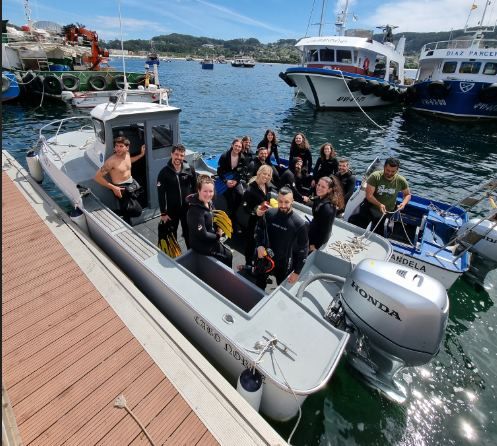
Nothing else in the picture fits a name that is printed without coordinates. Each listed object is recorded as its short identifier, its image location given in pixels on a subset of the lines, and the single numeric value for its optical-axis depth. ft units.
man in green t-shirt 18.44
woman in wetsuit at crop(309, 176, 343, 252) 14.10
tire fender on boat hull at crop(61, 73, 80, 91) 73.67
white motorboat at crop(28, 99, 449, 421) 10.84
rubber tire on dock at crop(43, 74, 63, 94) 71.87
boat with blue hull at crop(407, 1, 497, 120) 67.62
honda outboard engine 11.16
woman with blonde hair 15.75
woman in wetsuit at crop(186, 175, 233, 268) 13.11
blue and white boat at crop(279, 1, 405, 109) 73.36
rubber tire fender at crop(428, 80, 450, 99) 70.49
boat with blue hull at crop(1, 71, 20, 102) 64.08
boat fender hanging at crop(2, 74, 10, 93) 63.46
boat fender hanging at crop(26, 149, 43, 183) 25.84
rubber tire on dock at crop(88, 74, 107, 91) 77.30
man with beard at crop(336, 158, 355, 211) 20.36
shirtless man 16.81
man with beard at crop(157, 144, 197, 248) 15.94
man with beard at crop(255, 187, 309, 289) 12.78
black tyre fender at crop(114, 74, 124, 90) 80.02
